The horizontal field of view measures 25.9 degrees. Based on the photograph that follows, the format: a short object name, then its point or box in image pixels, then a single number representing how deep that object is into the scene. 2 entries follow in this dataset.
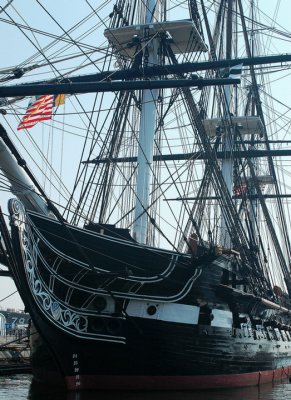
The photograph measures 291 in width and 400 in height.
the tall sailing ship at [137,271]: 14.60
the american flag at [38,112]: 18.45
